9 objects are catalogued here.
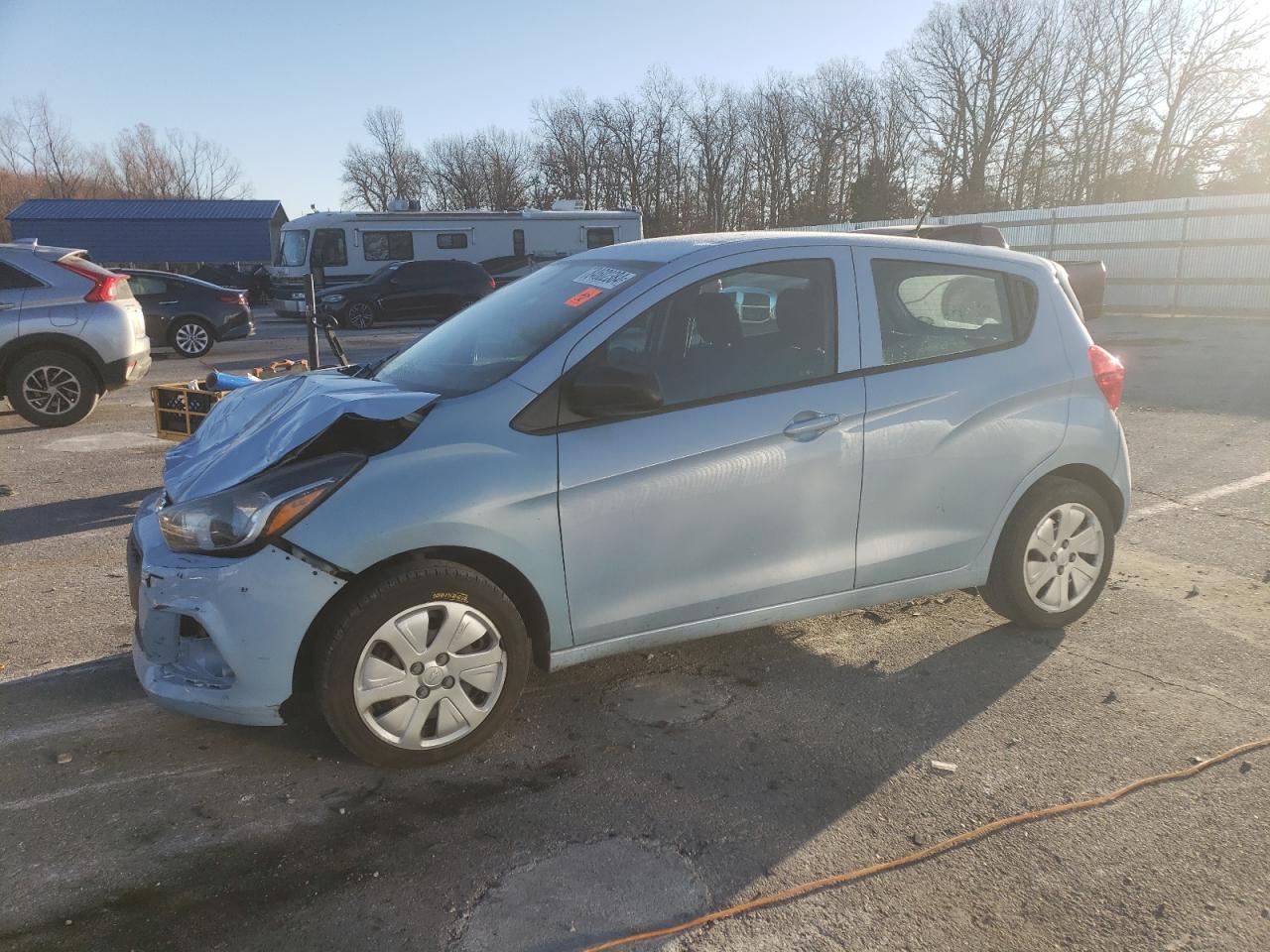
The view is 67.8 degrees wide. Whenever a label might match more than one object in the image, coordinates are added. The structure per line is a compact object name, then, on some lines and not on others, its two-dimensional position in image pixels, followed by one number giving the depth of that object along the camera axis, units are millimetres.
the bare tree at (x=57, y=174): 77438
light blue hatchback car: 2914
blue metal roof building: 44812
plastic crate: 6512
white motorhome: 25844
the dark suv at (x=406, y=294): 22656
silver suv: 8969
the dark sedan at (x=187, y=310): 15953
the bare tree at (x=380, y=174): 83781
